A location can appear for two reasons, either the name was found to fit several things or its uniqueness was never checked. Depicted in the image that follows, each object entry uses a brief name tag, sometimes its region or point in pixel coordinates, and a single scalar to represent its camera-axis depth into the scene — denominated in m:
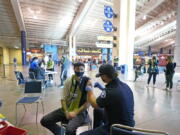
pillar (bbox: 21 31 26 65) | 18.61
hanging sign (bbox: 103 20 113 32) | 7.14
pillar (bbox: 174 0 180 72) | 11.11
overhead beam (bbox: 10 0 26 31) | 12.12
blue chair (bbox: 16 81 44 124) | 3.14
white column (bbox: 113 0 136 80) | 8.09
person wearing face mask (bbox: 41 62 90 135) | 1.84
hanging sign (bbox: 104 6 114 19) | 7.09
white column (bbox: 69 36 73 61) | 20.86
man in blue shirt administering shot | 1.30
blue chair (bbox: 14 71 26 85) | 5.12
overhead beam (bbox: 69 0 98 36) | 13.21
